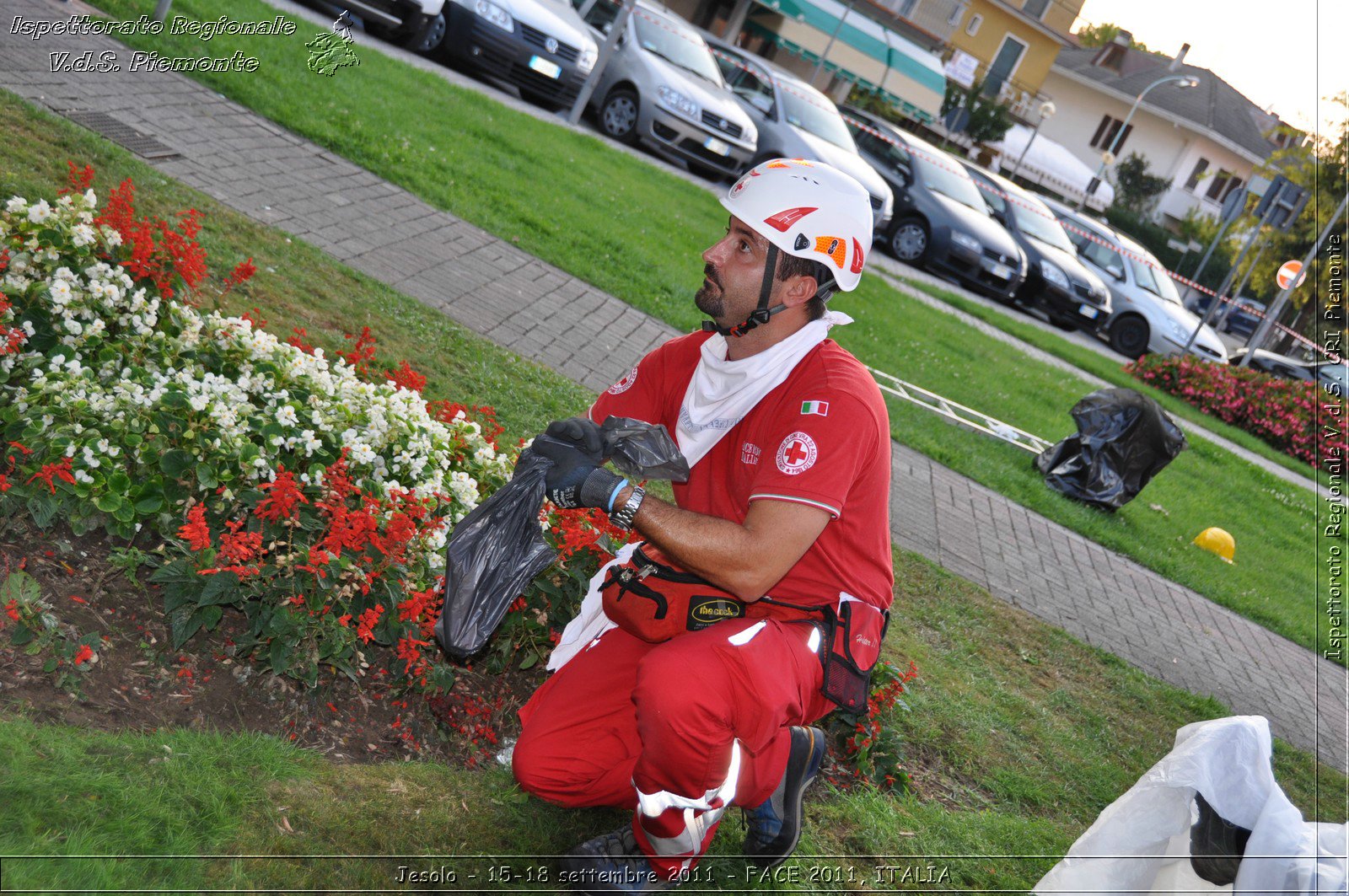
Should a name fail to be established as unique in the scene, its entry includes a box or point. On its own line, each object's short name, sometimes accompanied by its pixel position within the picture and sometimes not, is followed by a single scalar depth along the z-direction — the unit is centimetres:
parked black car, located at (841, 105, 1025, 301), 1772
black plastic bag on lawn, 926
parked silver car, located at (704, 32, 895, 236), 1622
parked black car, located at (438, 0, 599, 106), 1334
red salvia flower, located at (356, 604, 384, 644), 326
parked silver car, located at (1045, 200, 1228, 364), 2041
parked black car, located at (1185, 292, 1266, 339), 3978
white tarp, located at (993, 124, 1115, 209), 4612
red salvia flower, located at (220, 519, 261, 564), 319
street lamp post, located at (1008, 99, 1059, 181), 3850
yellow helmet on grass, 977
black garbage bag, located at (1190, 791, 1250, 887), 299
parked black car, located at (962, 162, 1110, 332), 1930
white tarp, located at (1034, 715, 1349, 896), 287
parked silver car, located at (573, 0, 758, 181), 1488
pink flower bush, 1653
